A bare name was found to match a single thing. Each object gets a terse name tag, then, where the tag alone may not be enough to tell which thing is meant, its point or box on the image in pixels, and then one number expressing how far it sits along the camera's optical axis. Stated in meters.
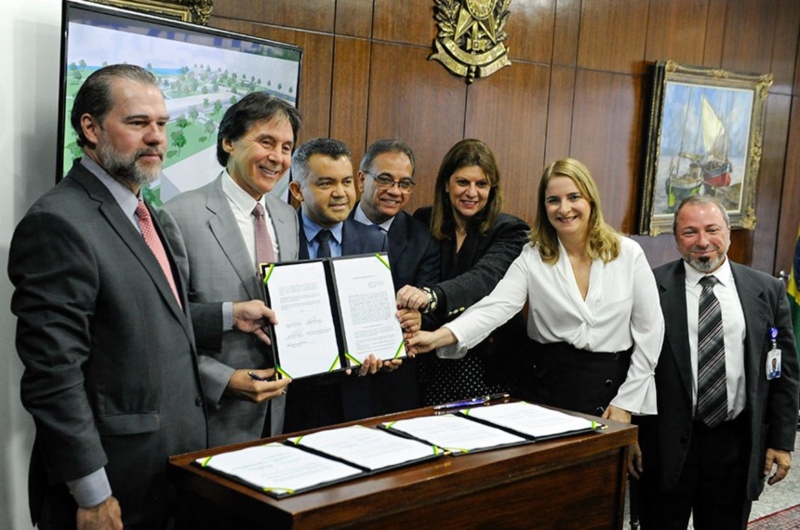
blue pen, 2.78
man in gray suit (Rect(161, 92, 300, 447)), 2.56
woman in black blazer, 3.40
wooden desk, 1.96
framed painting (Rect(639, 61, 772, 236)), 6.17
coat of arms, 4.95
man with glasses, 3.32
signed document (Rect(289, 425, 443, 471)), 2.21
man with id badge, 3.43
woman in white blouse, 3.29
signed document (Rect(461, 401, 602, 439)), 2.56
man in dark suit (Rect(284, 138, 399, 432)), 3.09
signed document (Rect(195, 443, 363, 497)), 2.02
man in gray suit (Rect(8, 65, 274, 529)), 2.08
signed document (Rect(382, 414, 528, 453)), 2.39
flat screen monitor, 2.80
